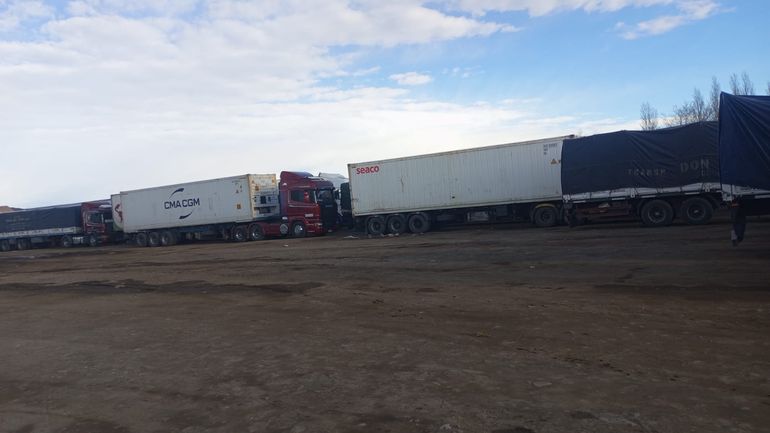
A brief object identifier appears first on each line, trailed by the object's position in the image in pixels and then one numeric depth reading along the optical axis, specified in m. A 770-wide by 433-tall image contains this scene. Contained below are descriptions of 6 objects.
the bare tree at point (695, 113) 53.12
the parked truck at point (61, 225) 40.62
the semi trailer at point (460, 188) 24.20
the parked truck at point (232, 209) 31.05
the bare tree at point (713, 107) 50.41
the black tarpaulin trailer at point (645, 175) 19.73
